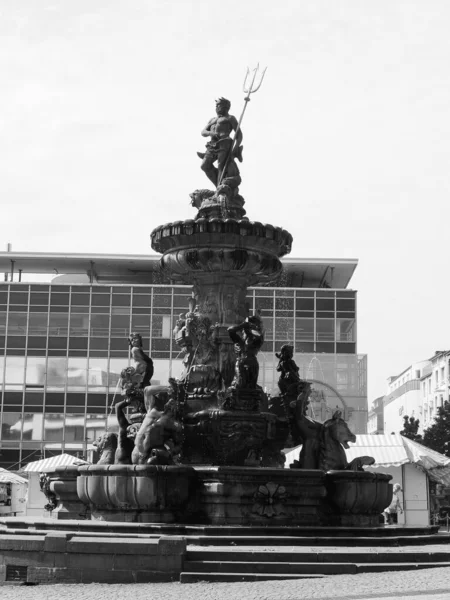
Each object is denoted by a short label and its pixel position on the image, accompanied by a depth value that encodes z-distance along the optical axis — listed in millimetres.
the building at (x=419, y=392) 101938
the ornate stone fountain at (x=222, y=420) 17359
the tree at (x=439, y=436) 64500
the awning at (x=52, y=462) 34562
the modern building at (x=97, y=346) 63062
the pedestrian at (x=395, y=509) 28484
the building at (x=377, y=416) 133525
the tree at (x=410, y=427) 76750
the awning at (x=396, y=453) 29453
